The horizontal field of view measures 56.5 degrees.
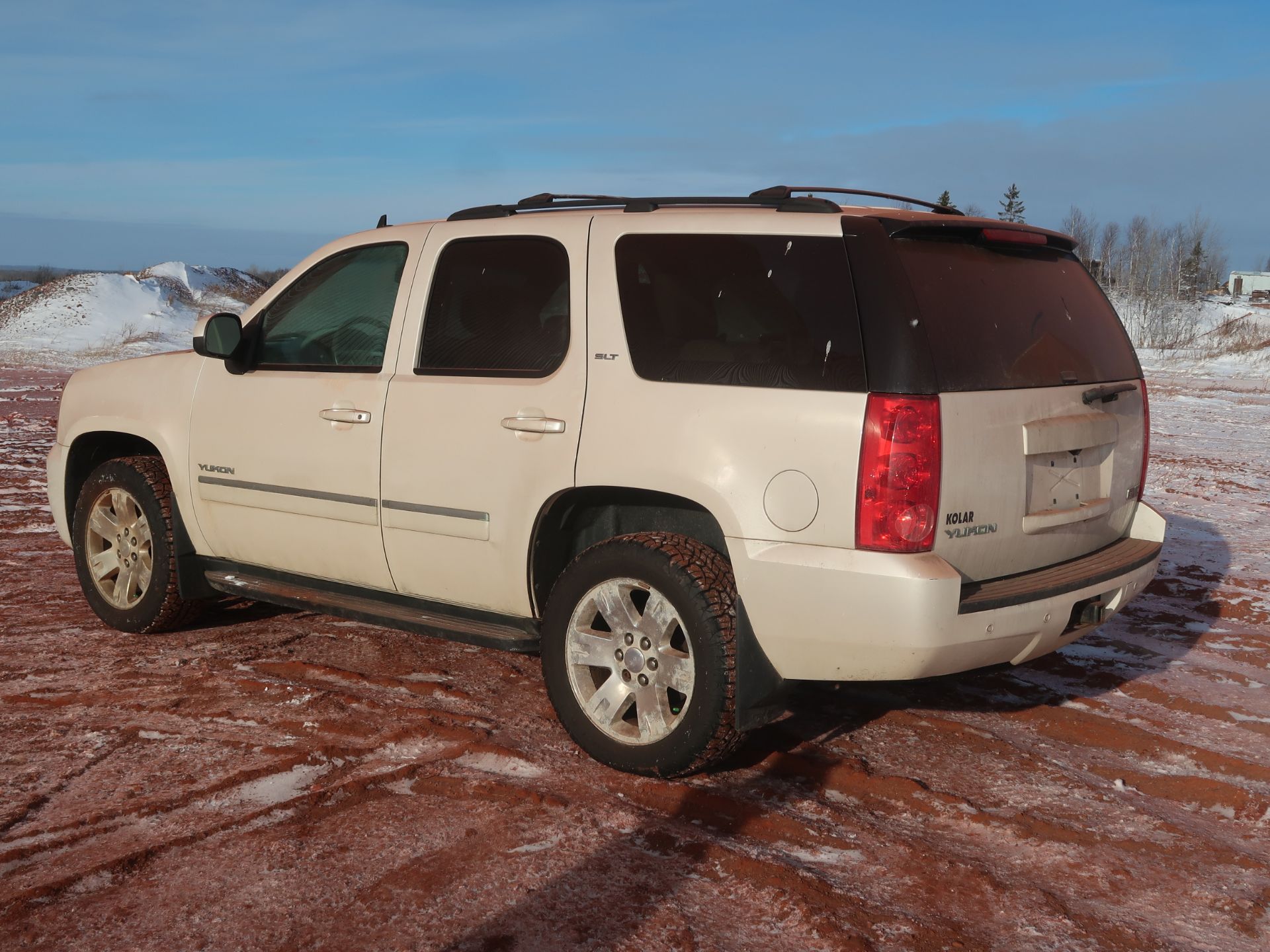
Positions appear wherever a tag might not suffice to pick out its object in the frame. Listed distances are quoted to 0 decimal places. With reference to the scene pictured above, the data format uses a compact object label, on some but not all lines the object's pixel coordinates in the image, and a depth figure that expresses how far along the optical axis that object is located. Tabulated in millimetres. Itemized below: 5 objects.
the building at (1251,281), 105125
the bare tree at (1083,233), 66062
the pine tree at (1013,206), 84750
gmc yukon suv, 3672
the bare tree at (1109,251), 68938
